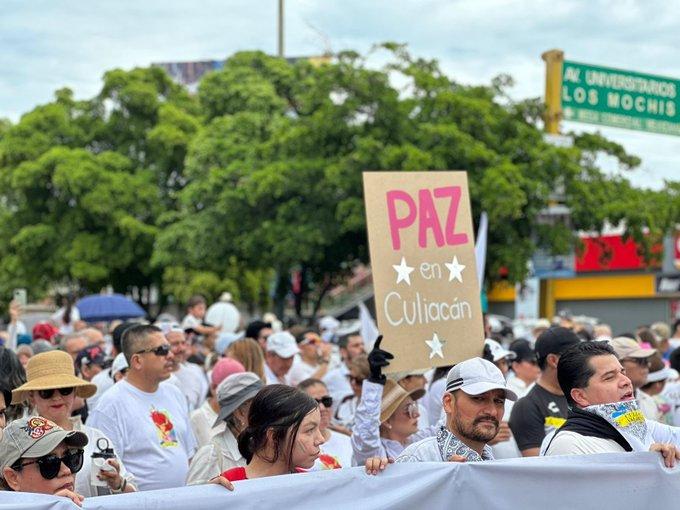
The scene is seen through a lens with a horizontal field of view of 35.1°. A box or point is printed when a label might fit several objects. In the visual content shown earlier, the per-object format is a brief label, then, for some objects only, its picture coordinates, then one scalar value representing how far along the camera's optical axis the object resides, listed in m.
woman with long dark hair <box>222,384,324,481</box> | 4.27
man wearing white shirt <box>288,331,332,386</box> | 10.63
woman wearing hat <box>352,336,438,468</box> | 5.34
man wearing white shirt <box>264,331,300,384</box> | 9.19
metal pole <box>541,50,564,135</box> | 17.39
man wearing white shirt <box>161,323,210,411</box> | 8.50
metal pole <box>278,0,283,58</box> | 37.17
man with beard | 4.42
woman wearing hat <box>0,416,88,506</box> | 3.98
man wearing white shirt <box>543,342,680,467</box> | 4.41
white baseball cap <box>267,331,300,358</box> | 9.19
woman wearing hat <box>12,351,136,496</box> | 5.40
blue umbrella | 19.06
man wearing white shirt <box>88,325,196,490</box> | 6.15
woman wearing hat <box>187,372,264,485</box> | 5.41
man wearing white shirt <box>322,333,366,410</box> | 9.48
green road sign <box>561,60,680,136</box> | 17.47
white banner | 3.95
